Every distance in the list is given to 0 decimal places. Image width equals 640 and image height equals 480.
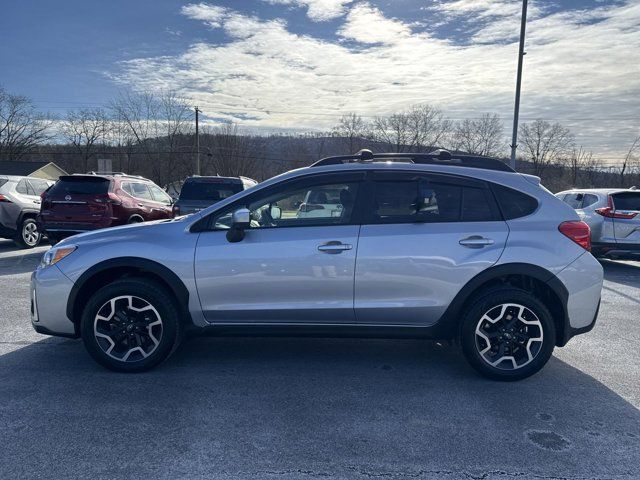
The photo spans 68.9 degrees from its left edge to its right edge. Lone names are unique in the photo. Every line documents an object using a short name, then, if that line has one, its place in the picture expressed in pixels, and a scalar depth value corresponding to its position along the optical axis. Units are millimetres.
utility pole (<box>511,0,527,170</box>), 13320
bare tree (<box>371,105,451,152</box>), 53812
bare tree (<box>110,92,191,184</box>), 49656
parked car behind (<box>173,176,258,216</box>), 10750
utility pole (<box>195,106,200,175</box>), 45134
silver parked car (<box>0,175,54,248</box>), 10930
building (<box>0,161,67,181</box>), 41438
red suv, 9672
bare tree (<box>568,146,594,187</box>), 45434
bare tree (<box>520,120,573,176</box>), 53678
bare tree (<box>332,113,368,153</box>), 51175
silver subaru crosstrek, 3879
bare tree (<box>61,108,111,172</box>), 53969
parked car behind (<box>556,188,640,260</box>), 9234
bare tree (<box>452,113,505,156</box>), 52875
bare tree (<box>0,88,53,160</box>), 59750
